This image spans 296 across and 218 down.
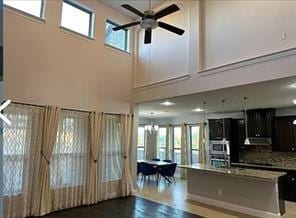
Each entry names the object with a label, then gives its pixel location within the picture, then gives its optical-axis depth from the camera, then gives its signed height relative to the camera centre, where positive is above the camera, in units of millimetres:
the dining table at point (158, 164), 8398 -783
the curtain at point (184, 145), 10352 -135
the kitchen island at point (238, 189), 5160 -1099
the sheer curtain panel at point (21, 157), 4766 -381
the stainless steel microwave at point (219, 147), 8234 -170
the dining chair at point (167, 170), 8445 -1003
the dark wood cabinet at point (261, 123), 7527 +647
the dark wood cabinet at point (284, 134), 7055 +288
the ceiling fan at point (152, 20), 4000 +2098
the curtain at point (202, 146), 9520 -149
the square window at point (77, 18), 6199 +3214
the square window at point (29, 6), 5228 +2953
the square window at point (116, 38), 7066 +3093
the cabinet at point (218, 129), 8367 +487
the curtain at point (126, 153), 6730 -348
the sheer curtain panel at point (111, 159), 6406 -515
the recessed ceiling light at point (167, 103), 7079 +1145
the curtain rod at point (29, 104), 4986 +735
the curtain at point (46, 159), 5118 -428
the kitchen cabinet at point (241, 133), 8217 +338
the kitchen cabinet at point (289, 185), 6609 -1125
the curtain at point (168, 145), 11052 -162
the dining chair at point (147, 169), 8383 -966
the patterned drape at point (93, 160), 6019 -501
